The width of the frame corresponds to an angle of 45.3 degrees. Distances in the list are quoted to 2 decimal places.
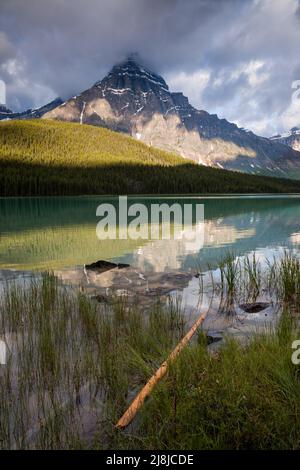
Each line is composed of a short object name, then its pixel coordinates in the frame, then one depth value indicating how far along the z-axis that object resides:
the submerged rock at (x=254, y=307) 9.59
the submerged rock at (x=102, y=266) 15.46
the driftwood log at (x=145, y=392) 4.28
